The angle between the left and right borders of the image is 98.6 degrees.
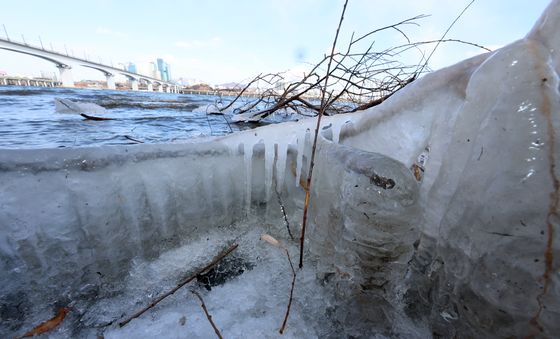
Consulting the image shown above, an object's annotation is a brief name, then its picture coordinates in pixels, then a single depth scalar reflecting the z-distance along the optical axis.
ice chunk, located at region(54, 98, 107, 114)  4.27
